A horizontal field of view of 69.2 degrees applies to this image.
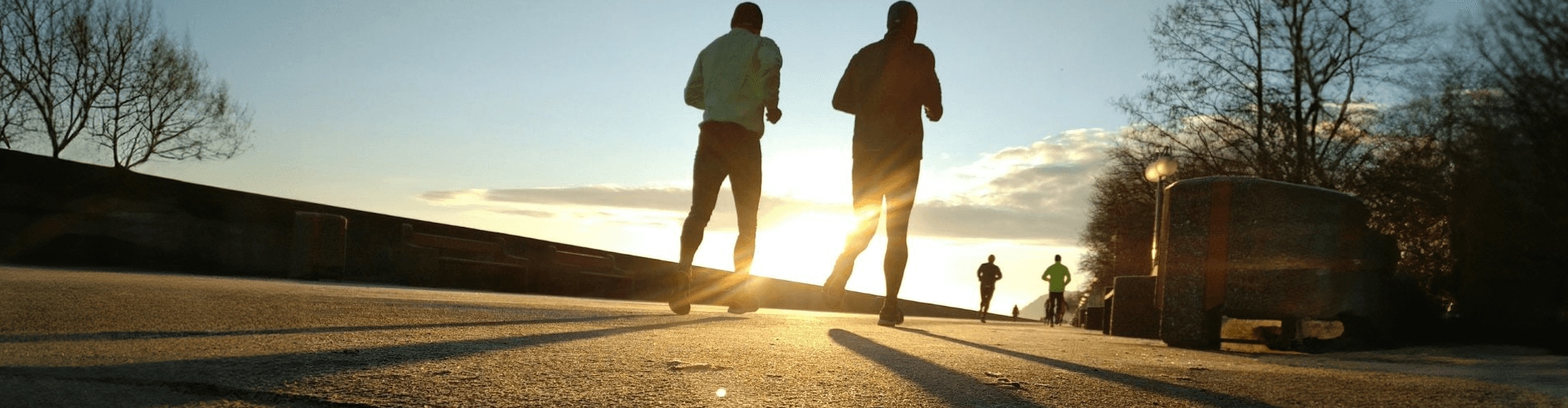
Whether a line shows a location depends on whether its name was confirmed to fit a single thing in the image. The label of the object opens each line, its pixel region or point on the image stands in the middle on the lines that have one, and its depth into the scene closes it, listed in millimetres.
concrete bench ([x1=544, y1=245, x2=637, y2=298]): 17484
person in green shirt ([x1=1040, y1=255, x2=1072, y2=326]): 24875
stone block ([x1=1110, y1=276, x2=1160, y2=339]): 10234
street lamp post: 20141
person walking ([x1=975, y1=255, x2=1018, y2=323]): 23297
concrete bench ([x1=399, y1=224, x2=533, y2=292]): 15438
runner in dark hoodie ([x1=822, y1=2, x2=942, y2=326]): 7086
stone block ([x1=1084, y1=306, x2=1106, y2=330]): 19297
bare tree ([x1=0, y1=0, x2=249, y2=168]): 35125
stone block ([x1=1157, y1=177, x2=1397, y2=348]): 6172
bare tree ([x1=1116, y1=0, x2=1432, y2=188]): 27859
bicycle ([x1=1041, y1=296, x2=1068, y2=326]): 27172
